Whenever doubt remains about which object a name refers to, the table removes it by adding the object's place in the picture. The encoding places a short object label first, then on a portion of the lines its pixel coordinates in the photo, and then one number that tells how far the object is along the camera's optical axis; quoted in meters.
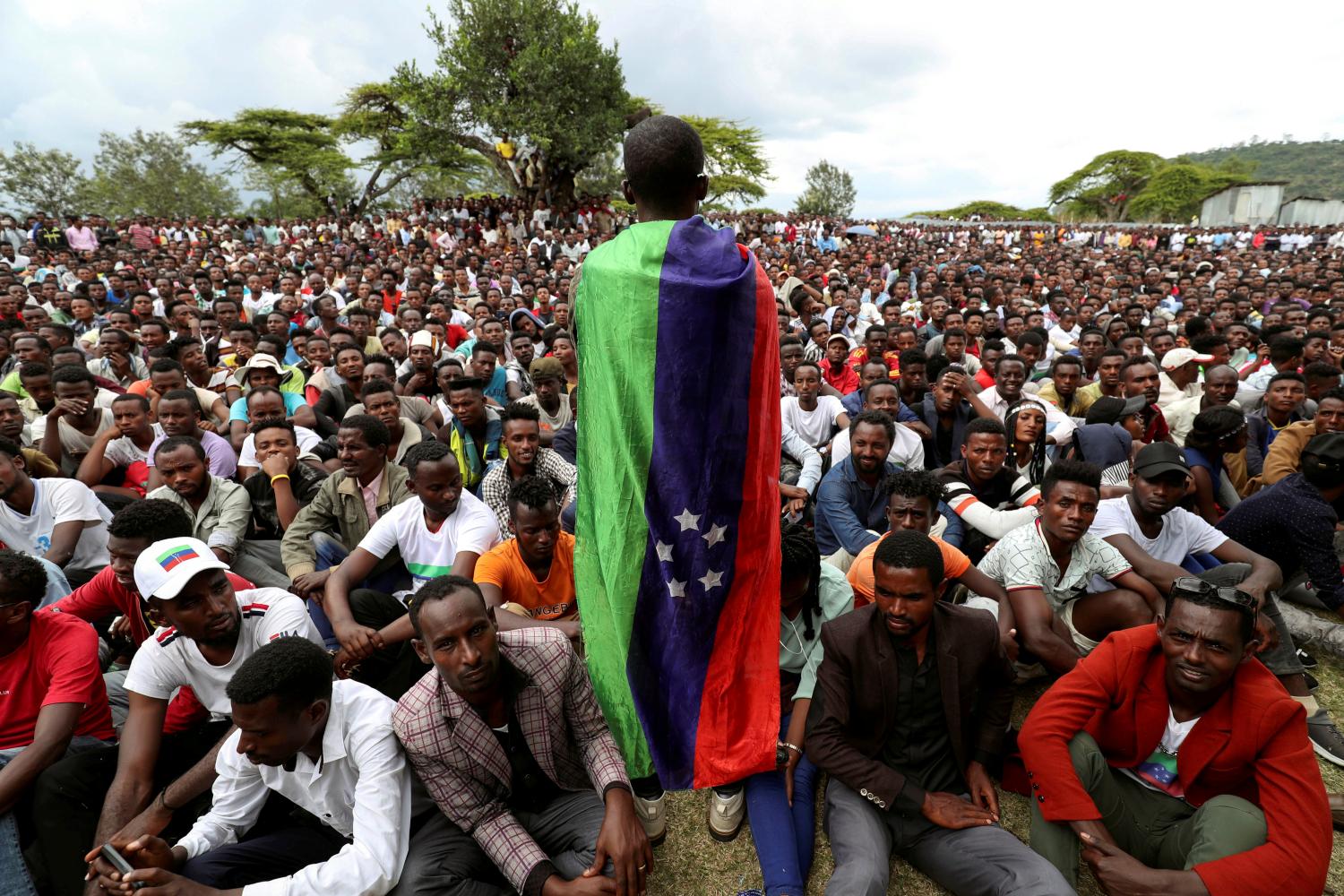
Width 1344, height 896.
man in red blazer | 2.11
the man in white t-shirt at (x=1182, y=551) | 3.14
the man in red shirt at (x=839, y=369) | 7.05
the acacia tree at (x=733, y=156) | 36.62
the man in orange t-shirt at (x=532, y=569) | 3.26
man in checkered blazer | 2.26
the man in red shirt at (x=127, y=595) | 2.86
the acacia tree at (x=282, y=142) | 32.91
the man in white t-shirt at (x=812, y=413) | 5.91
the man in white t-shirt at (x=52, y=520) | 3.75
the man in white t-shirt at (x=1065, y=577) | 3.11
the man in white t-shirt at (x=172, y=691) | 2.49
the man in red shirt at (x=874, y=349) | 7.60
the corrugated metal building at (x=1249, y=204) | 37.69
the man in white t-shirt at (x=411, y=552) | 3.33
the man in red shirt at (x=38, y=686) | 2.50
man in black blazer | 2.47
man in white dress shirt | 2.16
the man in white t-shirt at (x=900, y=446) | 4.94
